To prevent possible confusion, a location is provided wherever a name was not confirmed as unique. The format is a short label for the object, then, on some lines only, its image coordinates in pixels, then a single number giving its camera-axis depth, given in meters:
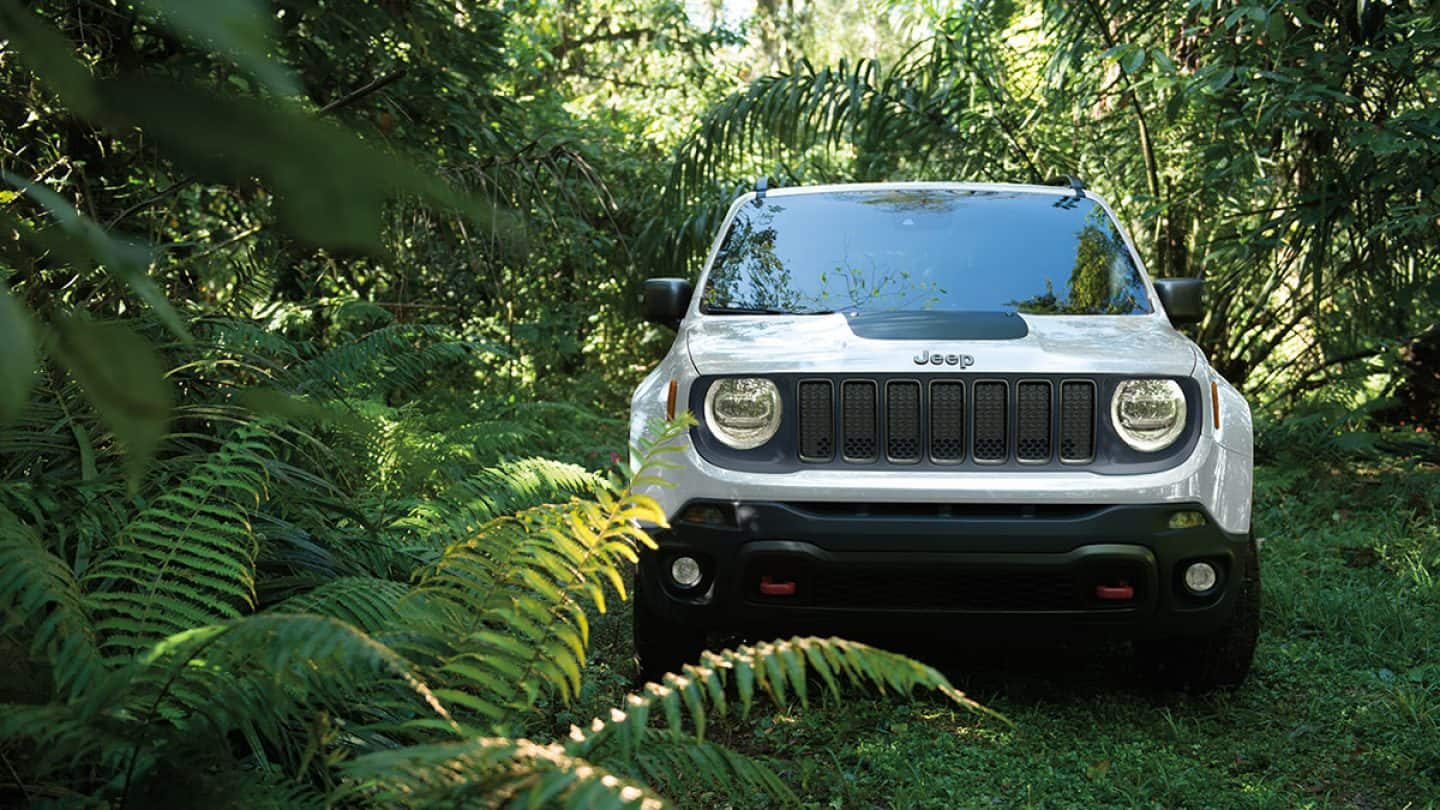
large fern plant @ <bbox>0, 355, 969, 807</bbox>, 1.80
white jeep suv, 3.54
